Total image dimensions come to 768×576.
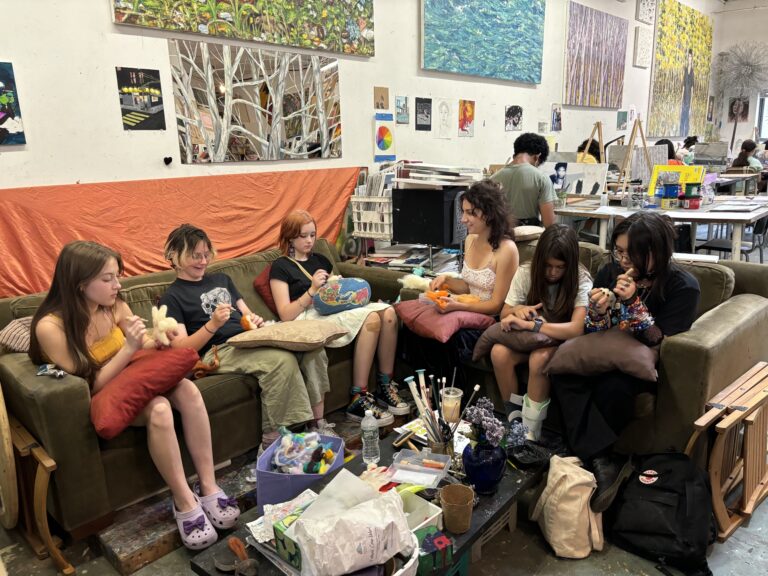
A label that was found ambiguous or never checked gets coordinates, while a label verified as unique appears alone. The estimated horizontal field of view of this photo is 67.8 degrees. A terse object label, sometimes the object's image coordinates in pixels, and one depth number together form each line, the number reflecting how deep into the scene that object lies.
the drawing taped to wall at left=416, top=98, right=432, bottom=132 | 4.39
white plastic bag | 1.29
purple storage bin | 1.83
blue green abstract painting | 4.40
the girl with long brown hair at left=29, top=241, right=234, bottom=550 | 2.00
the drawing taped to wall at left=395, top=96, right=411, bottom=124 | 4.20
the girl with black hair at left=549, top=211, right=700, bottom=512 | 2.15
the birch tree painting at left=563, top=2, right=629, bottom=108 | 6.13
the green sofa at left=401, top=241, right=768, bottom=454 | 2.10
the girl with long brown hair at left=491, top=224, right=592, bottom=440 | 2.38
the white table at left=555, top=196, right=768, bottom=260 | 4.02
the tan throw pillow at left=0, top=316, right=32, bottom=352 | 2.16
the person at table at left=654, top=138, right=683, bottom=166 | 6.39
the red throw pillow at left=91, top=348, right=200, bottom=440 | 1.91
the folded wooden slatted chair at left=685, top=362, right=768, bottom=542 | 2.03
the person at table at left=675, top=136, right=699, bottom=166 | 6.84
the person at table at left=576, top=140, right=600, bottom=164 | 5.61
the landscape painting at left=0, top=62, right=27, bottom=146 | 2.41
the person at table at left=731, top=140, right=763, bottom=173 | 7.06
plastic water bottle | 1.96
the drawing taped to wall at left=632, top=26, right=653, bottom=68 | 7.51
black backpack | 1.86
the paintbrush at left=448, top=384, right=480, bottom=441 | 1.99
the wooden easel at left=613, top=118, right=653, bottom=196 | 5.27
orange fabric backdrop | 2.52
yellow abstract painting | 8.27
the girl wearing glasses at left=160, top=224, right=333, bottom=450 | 2.39
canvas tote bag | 1.97
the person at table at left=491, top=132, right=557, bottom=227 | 4.06
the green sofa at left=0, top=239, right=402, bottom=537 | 1.89
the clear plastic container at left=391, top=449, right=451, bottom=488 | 1.75
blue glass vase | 1.75
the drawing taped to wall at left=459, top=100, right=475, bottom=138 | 4.80
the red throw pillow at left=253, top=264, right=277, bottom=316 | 3.03
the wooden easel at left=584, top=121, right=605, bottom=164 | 5.52
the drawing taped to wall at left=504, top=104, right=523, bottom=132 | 5.35
